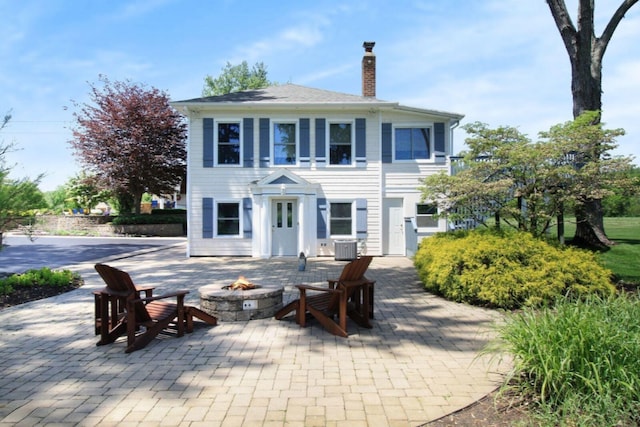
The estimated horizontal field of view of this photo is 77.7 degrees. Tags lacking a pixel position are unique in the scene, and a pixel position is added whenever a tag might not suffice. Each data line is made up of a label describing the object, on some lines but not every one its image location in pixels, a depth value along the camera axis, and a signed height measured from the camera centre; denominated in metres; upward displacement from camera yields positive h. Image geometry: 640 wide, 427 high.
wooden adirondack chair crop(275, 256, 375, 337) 5.26 -1.21
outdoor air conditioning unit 13.82 -1.13
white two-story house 14.55 +1.73
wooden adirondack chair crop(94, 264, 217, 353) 4.66 -1.23
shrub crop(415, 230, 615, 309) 6.57 -0.92
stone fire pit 5.90 -1.27
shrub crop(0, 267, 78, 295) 8.24 -1.28
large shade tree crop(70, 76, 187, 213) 23.72 +4.73
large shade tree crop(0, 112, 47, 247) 7.74 +0.42
